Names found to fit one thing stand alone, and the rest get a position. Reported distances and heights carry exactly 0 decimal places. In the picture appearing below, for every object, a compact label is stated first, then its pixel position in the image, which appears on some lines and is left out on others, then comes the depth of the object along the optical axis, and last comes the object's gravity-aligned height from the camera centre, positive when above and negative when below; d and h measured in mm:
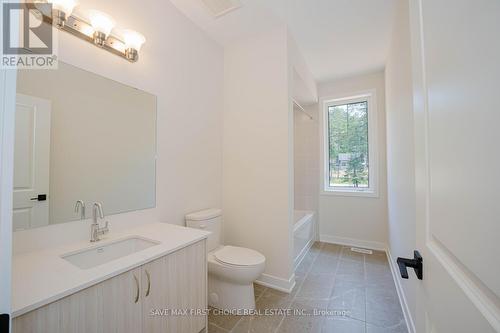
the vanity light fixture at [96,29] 1149 +899
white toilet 1688 -867
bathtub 2488 -870
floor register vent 2973 -1189
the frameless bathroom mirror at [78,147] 1092 +160
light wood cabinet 773 -621
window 3234 +409
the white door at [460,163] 320 +14
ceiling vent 1823 +1512
